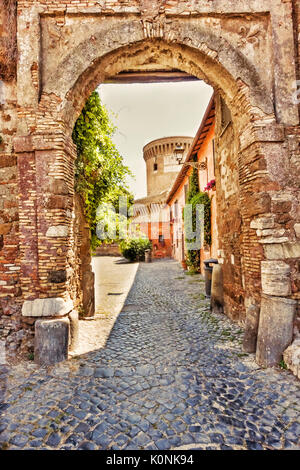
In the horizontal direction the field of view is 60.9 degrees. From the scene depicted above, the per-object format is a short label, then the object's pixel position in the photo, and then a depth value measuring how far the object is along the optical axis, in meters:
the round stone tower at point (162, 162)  30.31
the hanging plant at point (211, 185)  8.51
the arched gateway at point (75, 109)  3.97
